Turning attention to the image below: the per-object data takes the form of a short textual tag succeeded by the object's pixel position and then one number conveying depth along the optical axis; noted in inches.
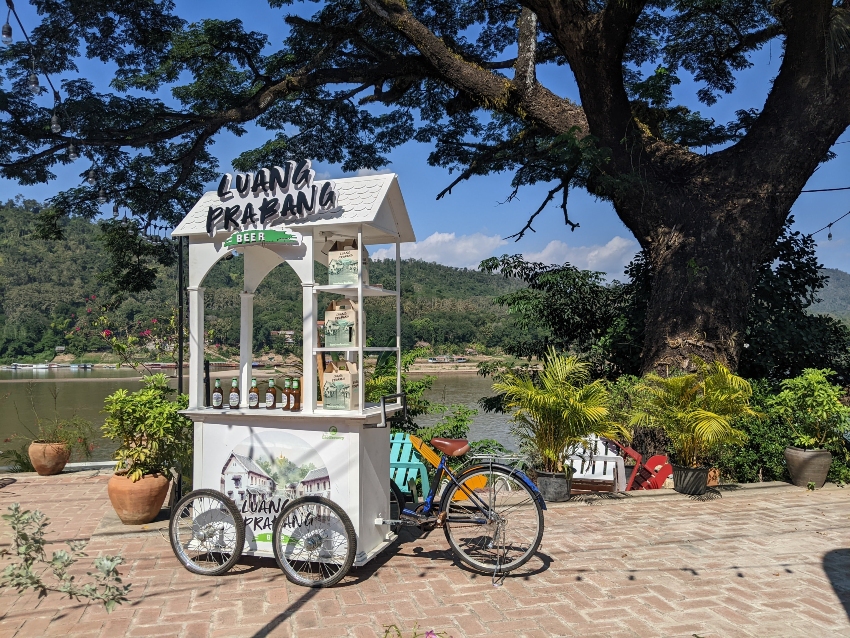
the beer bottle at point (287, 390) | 174.7
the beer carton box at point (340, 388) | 172.2
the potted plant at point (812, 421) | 280.2
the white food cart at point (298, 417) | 168.9
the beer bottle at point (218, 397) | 187.6
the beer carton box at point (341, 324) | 177.2
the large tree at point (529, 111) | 327.6
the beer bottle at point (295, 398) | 176.6
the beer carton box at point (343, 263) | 177.2
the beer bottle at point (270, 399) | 180.7
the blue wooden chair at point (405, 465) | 216.8
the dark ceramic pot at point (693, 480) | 268.4
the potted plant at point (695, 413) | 263.6
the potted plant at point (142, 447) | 216.2
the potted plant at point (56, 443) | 328.5
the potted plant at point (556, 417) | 251.3
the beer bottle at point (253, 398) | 180.5
